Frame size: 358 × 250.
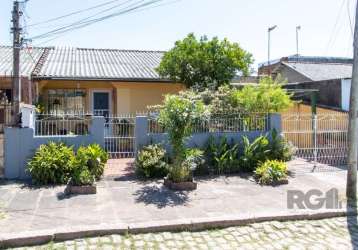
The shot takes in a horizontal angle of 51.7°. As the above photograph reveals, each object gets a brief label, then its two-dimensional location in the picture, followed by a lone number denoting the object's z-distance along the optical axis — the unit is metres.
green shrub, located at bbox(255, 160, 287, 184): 9.35
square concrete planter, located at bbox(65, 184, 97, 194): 8.05
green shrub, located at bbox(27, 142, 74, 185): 8.82
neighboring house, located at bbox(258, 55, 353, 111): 14.41
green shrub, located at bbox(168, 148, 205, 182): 8.64
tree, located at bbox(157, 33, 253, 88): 12.78
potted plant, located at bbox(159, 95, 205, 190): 8.50
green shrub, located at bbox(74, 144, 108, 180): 8.62
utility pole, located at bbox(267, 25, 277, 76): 25.78
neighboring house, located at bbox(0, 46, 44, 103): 13.12
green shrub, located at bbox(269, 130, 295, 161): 10.76
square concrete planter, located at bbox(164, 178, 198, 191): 8.54
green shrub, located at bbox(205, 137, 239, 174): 10.25
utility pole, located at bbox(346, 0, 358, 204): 7.77
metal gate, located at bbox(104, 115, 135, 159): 10.59
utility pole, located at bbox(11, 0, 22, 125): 9.47
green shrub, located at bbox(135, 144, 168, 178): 9.55
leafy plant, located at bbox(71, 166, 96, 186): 8.12
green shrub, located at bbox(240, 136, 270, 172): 10.46
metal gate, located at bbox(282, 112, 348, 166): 11.99
